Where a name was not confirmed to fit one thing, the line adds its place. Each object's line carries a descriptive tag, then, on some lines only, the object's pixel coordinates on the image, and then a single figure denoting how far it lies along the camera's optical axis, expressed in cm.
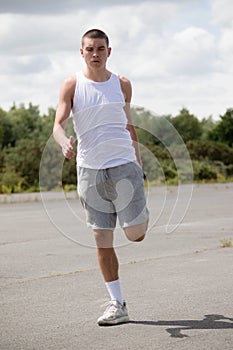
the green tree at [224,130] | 5394
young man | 628
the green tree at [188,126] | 4575
